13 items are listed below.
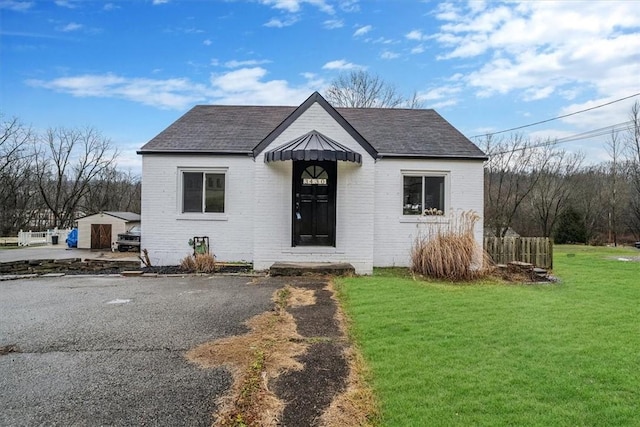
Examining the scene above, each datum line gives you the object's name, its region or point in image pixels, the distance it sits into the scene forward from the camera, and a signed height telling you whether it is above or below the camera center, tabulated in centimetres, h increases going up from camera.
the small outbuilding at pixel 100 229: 2216 -48
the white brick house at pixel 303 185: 1020 +110
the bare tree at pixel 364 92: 3047 +1029
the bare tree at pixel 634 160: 3098 +538
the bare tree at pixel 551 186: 2959 +313
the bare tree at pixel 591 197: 3092 +238
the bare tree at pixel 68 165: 3766 +557
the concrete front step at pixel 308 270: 953 -113
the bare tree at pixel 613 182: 3091 +363
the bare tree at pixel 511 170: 2842 +414
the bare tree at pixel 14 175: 3375 +393
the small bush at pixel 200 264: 1047 -112
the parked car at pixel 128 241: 1988 -102
